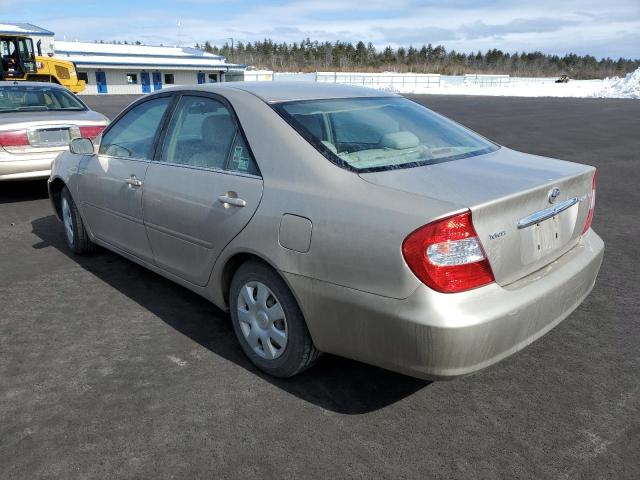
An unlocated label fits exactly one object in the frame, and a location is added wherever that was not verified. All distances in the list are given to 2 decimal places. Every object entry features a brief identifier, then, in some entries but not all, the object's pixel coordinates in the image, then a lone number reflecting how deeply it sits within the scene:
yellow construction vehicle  26.47
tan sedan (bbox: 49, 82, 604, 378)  2.30
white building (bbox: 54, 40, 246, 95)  51.64
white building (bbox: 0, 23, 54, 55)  46.46
